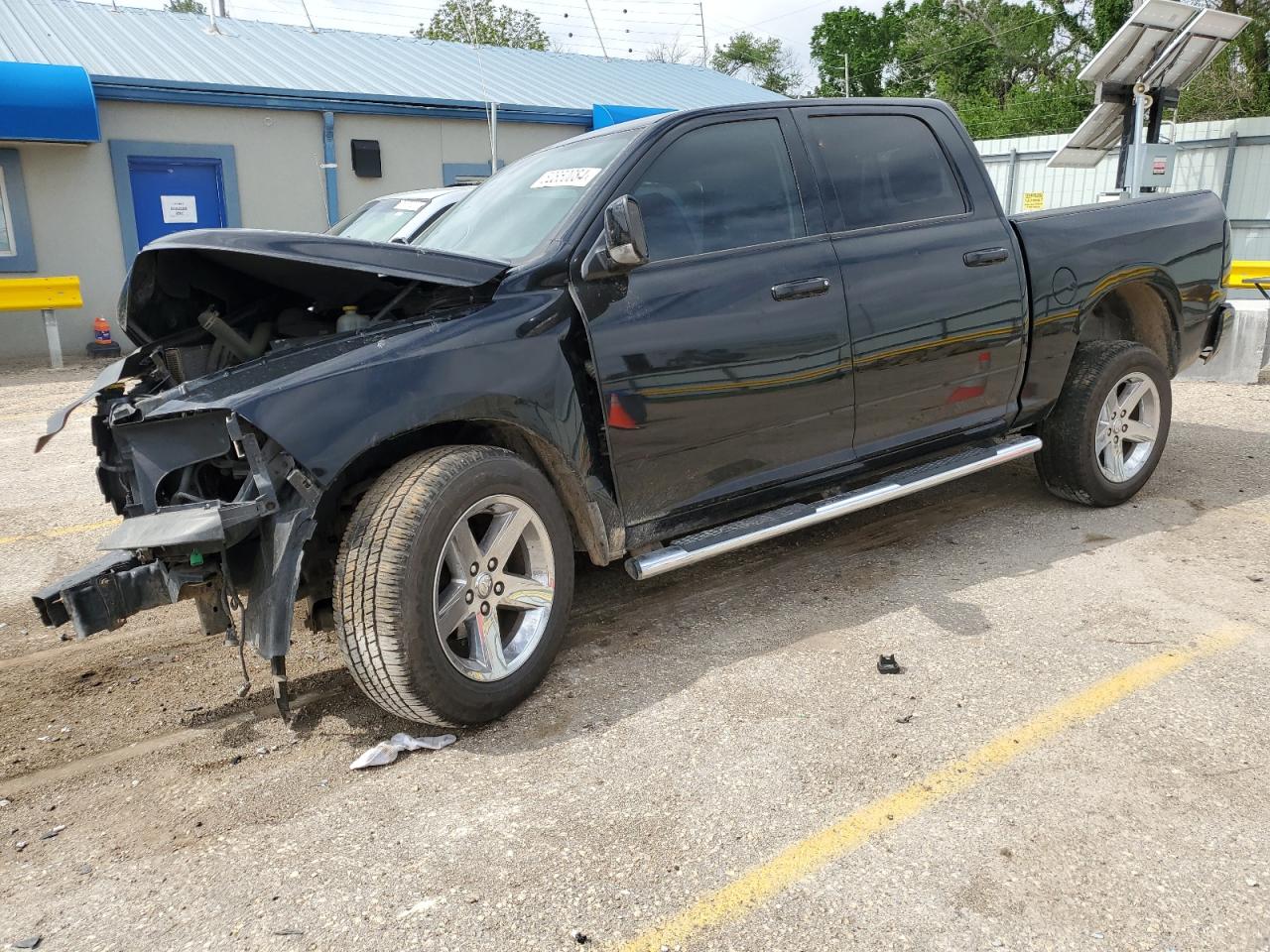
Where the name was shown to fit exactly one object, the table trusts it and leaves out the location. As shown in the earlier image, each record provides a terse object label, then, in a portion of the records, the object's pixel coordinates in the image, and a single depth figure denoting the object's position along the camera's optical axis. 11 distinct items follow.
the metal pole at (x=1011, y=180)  18.86
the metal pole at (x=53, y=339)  12.42
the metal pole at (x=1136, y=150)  10.91
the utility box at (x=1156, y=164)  10.97
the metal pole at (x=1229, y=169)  15.47
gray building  13.13
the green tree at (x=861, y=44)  50.56
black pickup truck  3.03
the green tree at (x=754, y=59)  56.28
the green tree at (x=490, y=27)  42.66
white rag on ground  3.15
